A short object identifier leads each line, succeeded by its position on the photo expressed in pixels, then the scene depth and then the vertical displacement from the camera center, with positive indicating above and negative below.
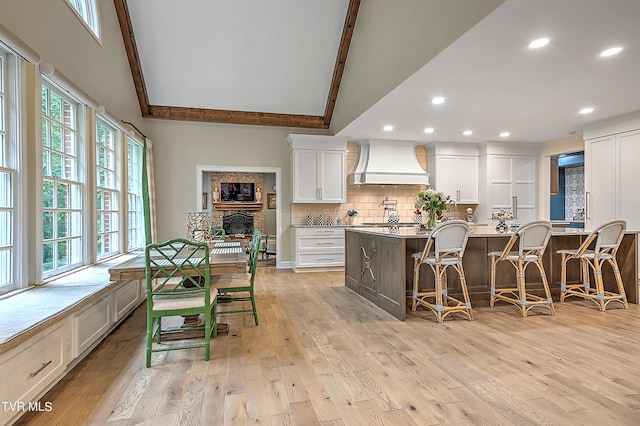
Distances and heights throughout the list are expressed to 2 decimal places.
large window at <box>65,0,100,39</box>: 3.75 +2.24
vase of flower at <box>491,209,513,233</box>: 4.21 -0.11
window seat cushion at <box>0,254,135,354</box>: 1.78 -0.59
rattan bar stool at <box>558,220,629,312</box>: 3.91 -0.58
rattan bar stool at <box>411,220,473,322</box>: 3.46 -0.47
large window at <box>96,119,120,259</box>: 4.03 +0.26
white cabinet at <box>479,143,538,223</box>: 7.20 +0.64
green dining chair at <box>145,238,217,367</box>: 2.53 -0.67
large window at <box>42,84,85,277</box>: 2.94 +0.25
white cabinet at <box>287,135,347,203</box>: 6.58 +0.83
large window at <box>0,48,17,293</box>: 2.38 +0.20
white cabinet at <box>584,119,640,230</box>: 5.21 +0.58
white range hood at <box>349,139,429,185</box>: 6.83 +0.93
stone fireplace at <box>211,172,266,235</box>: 10.72 +0.06
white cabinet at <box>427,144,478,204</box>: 7.19 +0.84
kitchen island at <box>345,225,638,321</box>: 3.86 -0.69
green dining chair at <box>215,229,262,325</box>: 3.38 -0.72
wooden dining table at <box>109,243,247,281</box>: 2.71 -0.44
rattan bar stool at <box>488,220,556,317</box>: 3.67 -0.47
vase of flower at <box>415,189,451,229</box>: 4.14 +0.08
